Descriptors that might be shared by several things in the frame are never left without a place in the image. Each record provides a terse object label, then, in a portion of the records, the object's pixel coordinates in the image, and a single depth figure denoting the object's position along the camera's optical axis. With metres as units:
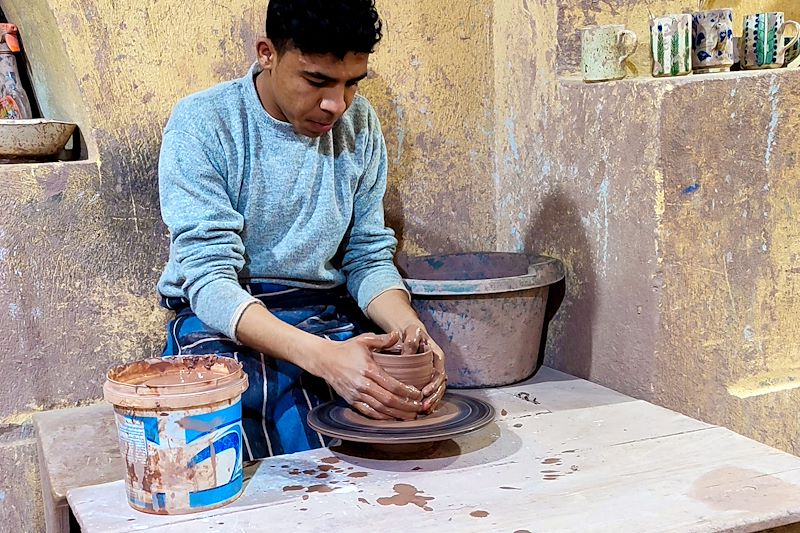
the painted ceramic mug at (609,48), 2.44
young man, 2.00
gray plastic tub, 2.47
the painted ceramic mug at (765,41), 2.46
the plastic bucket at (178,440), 1.67
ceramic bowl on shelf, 2.43
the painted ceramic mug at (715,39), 2.43
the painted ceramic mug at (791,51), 2.54
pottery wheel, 1.85
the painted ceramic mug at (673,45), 2.40
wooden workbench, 1.64
